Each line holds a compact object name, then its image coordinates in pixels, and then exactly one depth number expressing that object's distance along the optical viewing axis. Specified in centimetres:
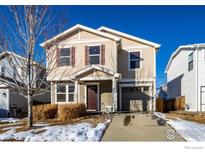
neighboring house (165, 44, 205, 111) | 709
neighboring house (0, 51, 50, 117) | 479
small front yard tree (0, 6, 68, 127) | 465
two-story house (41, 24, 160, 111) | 761
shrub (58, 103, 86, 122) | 606
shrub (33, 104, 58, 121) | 637
